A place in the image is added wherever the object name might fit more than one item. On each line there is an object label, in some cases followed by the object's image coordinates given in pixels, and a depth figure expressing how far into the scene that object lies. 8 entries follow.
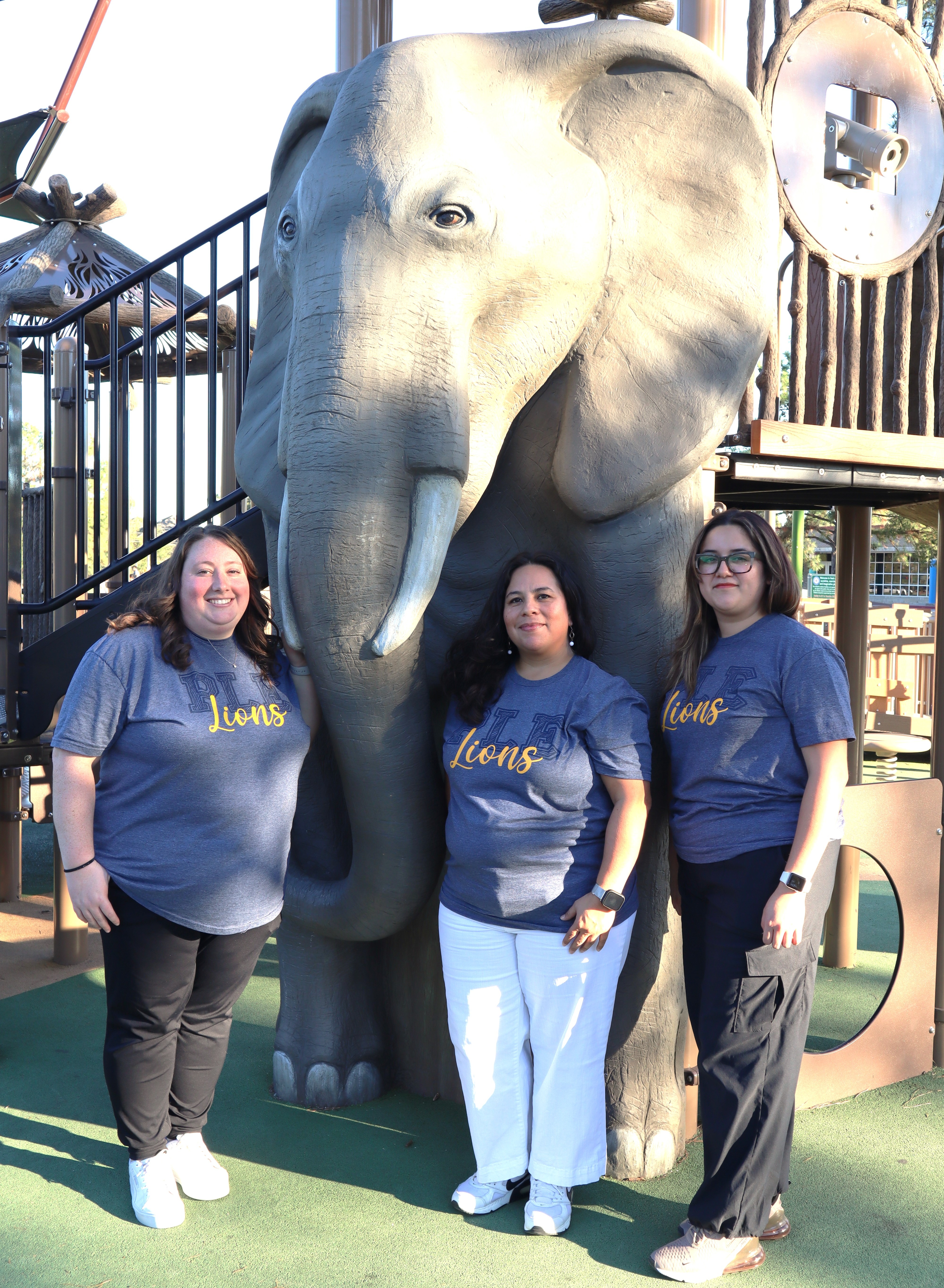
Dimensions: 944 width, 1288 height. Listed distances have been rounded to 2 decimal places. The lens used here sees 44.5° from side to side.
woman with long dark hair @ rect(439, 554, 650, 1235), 2.54
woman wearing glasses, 2.37
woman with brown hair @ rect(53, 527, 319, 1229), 2.48
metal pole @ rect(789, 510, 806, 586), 13.39
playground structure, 3.19
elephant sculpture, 2.35
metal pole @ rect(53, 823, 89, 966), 4.68
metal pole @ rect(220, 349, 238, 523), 5.79
